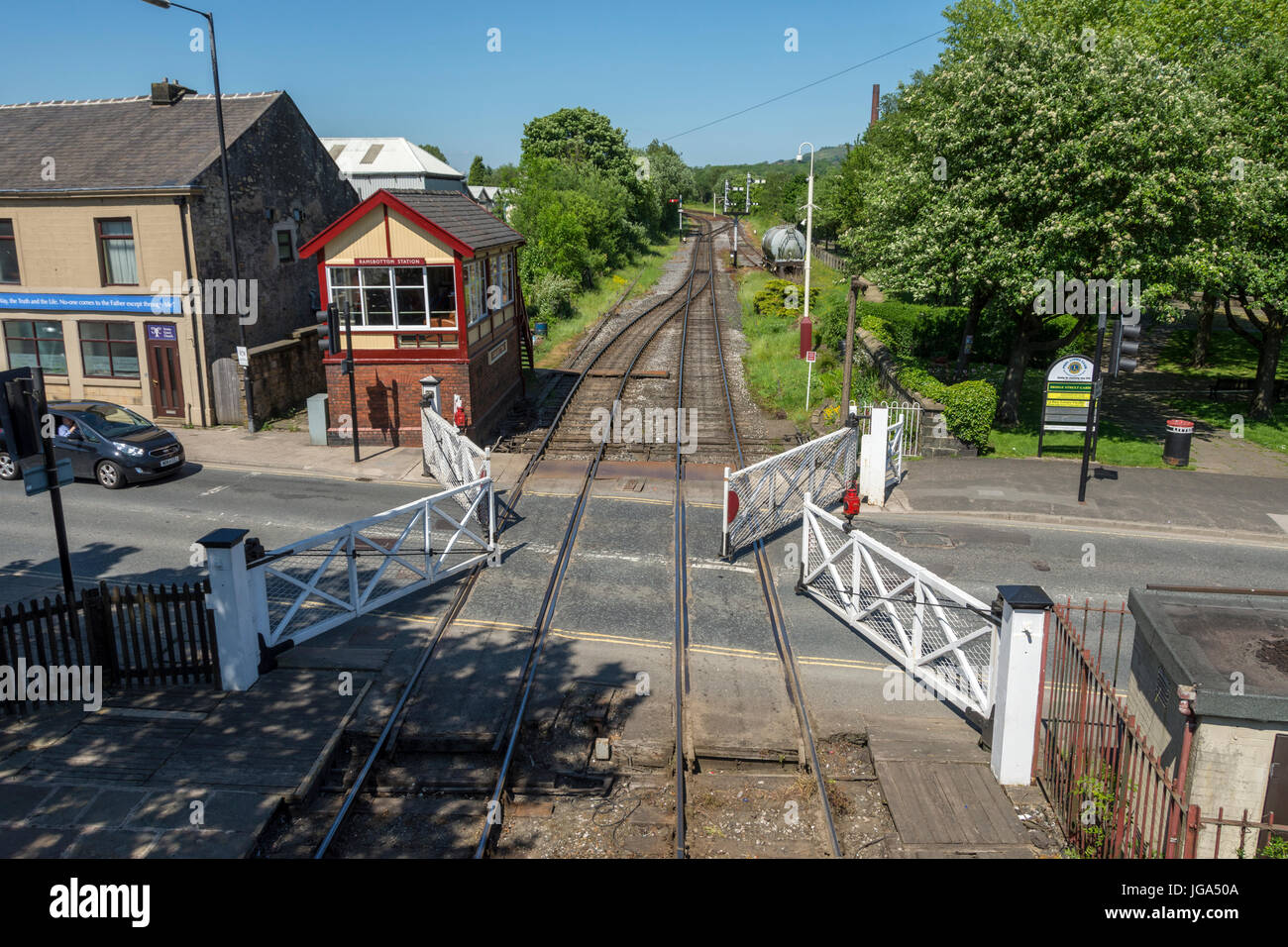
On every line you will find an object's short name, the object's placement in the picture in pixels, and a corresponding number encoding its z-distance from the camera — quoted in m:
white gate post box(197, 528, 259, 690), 9.66
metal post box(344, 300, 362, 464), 19.72
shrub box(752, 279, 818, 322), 40.94
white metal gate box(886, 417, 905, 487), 18.92
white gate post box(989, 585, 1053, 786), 8.25
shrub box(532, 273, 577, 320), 40.53
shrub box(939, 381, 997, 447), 20.08
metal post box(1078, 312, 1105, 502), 16.88
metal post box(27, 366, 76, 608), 10.13
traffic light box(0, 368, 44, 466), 9.91
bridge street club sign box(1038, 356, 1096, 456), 19.03
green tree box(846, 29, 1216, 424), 18.70
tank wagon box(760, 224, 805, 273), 55.59
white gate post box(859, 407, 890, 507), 17.39
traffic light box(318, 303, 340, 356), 19.45
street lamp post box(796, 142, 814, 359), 24.32
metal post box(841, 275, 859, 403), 18.94
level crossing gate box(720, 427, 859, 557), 14.85
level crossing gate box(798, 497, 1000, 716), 9.45
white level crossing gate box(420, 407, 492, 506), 15.54
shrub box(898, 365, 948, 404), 20.72
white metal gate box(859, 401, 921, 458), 20.50
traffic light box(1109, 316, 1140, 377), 16.91
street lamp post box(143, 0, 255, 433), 20.36
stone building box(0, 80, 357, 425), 23.34
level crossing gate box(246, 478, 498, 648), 10.80
